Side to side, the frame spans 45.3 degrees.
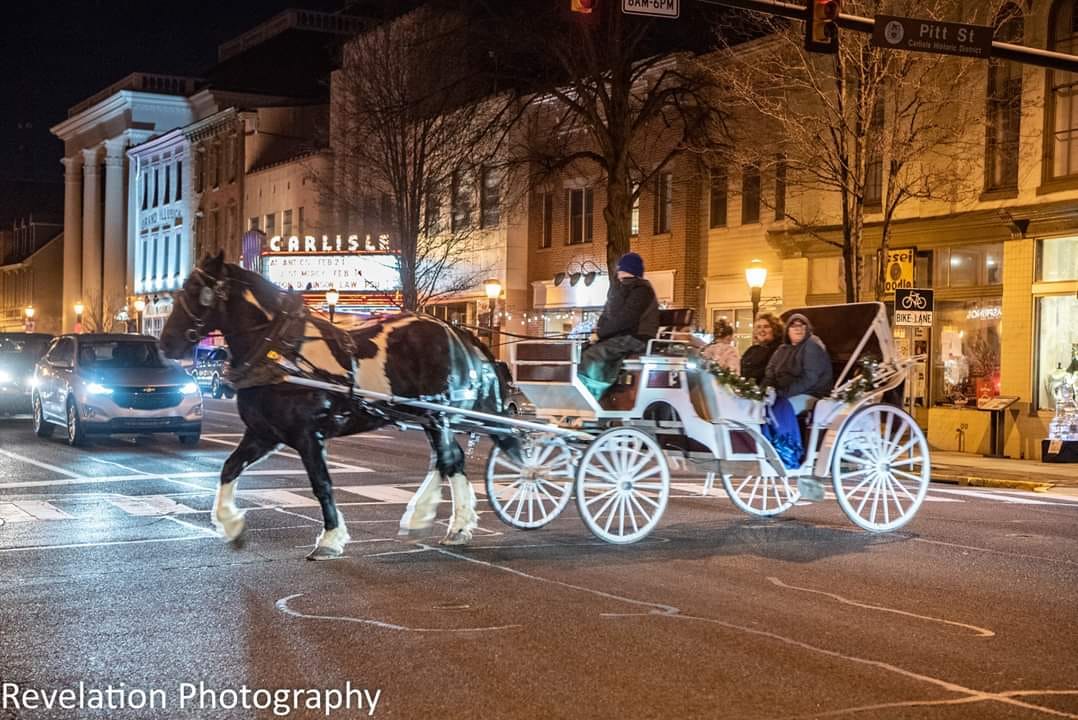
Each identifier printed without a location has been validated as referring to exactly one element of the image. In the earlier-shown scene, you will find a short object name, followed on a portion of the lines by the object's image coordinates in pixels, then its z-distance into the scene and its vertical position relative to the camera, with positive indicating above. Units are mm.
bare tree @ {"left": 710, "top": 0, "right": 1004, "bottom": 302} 22359 +4267
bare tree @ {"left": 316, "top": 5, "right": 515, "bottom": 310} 35375 +5582
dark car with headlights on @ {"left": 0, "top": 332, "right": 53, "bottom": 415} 26531 -832
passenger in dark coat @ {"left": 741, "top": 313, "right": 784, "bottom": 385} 12570 +31
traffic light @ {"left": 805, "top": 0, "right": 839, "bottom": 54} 14852 +3779
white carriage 10992 -747
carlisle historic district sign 14594 +3624
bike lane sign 20562 +742
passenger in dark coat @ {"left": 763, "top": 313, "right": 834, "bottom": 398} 11805 -144
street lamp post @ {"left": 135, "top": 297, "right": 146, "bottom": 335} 62922 +1376
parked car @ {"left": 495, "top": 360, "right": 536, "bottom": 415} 12156 -1096
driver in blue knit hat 11219 +188
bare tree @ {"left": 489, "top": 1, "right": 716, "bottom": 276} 28500 +6128
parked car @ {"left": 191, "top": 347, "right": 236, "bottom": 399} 44344 -1483
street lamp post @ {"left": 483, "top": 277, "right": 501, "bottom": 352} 33094 +1449
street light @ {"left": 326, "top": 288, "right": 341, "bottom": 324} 35188 +1212
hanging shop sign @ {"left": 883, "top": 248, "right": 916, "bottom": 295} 21516 +1404
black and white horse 9898 -246
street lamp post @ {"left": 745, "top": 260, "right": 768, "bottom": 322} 25656 +1436
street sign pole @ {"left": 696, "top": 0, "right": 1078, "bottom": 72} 14797 +3520
